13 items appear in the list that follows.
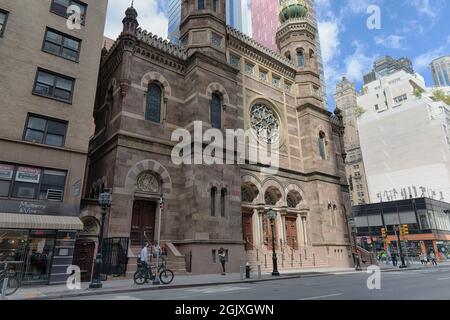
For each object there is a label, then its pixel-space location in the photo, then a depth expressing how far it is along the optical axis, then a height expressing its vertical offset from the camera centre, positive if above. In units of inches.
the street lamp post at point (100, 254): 527.2 +10.7
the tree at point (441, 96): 3777.1 +1886.5
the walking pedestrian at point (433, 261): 1389.8 -26.1
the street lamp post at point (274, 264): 767.1 -15.7
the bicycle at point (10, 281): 470.9 -29.1
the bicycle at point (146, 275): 586.6 -28.7
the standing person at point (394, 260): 1314.0 -18.1
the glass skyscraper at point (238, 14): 5236.2 +3995.1
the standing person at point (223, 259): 775.4 -1.8
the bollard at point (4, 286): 427.4 -32.9
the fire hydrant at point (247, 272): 699.2 -30.6
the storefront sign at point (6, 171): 609.0 +170.7
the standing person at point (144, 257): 596.4 +4.7
